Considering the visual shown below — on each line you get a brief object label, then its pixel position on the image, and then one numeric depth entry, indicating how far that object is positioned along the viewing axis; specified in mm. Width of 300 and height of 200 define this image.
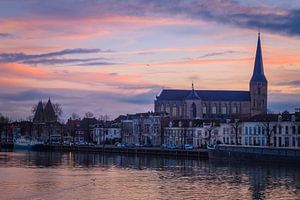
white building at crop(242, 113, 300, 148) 122188
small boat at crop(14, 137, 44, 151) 171250
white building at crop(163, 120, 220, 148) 151500
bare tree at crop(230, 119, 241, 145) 135000
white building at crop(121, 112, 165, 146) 178250
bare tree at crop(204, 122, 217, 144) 149875
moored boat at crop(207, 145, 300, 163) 90812
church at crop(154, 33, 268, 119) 194875
